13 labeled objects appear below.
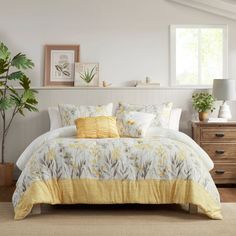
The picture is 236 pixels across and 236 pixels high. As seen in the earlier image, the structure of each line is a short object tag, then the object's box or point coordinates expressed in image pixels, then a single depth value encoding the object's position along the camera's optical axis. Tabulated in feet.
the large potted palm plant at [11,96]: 18.84
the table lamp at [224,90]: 19.25
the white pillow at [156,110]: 18.34
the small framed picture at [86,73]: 20.43
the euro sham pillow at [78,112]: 18.38
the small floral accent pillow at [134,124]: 16.44
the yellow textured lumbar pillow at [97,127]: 16.16
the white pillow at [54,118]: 19.35
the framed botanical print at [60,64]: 20.52
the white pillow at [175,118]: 19.35
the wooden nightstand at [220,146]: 18.48
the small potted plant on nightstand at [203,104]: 19.45
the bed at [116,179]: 13.32
